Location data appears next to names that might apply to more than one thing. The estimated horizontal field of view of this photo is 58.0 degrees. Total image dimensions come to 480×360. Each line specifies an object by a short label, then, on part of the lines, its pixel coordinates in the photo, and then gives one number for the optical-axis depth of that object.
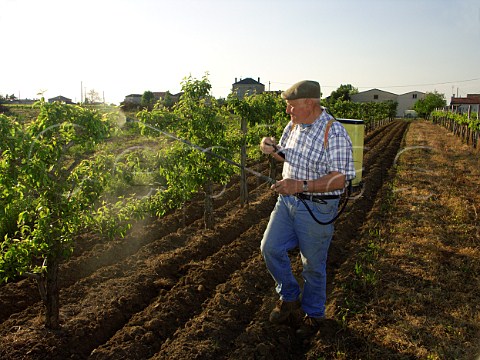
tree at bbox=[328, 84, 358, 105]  83.62
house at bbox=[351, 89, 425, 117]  100.44
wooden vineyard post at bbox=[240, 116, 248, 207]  9.20
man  3.70
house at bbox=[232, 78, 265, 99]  80.25
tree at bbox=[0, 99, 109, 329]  3.74
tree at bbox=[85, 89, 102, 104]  71.72
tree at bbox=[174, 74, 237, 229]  7.29
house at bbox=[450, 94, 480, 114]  83.75
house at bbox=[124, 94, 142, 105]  84.26
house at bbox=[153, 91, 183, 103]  81.06
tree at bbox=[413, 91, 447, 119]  76.88
